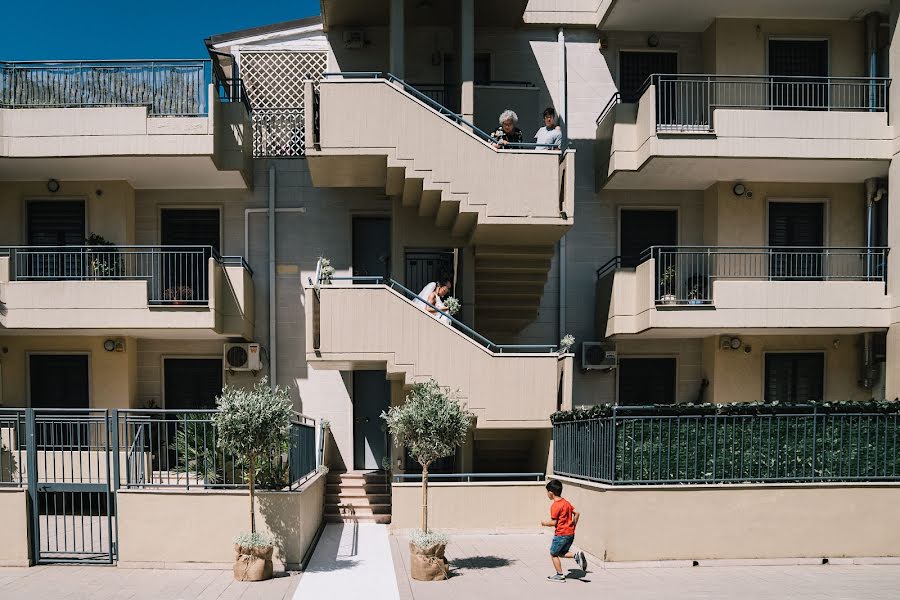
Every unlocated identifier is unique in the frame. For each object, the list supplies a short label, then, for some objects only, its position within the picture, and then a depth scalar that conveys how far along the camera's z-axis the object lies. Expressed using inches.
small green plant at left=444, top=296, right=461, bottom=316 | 542.0
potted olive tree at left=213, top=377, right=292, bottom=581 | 400.5
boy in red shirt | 405.4
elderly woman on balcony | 543.8
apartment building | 566.3
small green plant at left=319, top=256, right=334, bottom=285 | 529.0
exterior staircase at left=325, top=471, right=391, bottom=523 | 575.8
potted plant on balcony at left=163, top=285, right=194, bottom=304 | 583.8
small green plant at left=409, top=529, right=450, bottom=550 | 410.9
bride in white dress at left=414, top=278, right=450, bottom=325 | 534.3
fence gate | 432.8
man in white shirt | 568.1
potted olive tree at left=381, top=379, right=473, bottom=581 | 411.8
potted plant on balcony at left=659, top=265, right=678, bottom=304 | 590.6
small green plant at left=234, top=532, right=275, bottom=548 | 403.5
